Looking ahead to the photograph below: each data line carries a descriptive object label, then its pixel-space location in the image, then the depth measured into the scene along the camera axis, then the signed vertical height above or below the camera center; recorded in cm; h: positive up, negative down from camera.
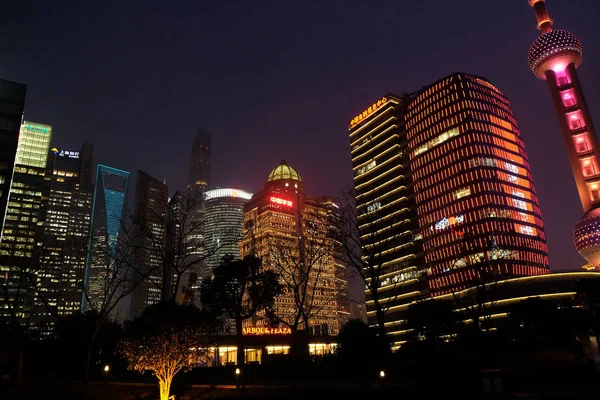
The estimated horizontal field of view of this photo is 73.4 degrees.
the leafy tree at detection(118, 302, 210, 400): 2541 +28
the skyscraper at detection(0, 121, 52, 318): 13950 +5731
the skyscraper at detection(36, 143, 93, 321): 16009 +2274
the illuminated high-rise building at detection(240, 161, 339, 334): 17100 +5042
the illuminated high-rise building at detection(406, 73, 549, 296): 11912 +4461
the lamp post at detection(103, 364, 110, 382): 3641 -162
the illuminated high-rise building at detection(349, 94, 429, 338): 13775 +5708
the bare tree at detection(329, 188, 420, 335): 3231 +804
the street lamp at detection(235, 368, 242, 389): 3238 -251
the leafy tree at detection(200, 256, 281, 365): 5666 +758
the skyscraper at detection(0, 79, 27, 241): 8994 +5078
